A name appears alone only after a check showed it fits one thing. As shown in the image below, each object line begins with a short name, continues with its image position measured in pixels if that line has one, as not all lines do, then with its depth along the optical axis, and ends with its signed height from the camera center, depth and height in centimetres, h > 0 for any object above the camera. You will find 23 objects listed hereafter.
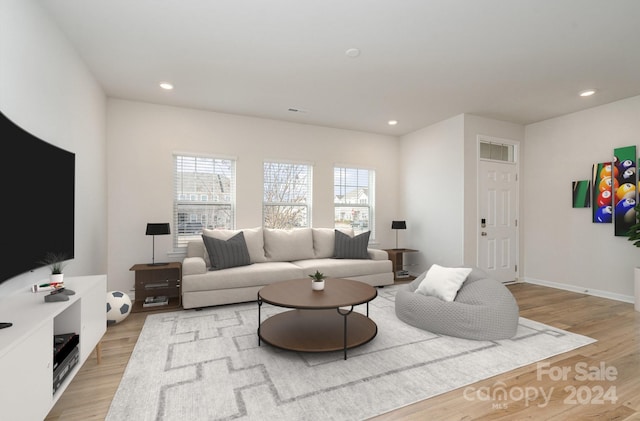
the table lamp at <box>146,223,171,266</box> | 387 -20
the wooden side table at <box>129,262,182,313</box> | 380 -93
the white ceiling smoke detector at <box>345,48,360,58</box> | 292 +156
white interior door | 489 -10
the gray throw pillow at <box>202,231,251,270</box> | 398 -52
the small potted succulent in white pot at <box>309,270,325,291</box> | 288 -66
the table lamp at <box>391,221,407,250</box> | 548 -22
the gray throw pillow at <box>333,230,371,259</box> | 490 -55
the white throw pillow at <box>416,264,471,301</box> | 309 -72
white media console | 122 -65
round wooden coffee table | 247 -106
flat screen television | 168 +8
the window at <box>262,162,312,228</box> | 511 +31
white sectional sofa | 370 -74
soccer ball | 318 -100
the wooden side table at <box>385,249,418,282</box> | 530 -87
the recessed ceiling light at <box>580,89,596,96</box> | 384 +154
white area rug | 186 -118
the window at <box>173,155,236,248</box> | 454 +28
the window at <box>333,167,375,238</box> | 569 +29
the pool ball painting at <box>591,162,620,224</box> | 426 +31
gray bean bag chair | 282 -95
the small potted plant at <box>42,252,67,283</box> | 201 -36
